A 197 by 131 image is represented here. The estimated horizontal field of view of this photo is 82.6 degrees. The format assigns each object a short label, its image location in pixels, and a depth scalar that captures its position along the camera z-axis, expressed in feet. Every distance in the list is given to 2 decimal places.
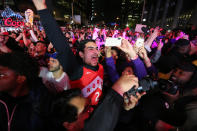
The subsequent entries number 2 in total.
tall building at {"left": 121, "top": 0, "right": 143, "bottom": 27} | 224.94
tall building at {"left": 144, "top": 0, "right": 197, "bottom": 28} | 80.11
